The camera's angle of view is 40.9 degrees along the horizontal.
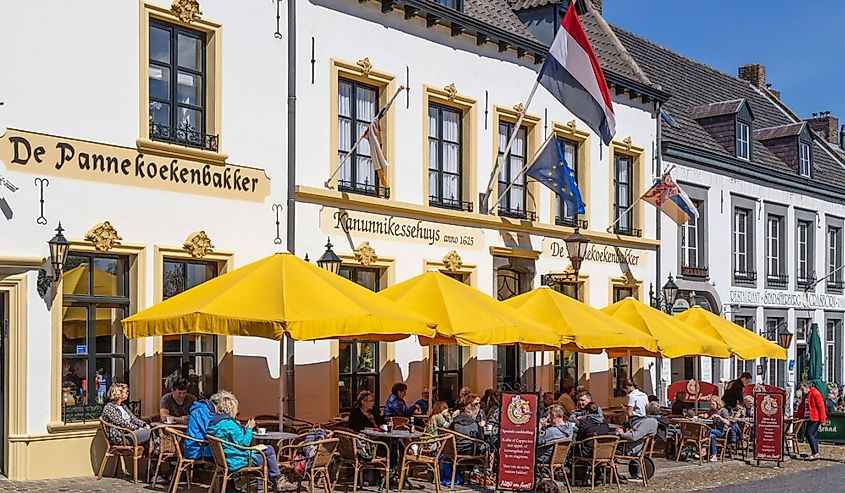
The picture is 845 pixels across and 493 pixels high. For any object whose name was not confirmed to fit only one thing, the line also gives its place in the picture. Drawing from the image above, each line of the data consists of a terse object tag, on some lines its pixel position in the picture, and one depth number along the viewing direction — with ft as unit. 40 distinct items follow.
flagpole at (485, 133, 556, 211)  66.74
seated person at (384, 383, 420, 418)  51.96
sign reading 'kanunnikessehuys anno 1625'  56.24
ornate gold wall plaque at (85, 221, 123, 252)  45.16
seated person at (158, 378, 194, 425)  46.03
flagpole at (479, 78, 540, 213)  64.59
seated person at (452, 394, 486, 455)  48.03
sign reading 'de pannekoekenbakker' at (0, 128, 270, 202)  43.11
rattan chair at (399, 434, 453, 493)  44.91
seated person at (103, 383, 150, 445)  43.42
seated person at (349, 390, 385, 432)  47.47
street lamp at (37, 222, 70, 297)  43.29
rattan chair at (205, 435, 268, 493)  38.06
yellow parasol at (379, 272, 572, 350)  47.96
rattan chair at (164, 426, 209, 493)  39.70
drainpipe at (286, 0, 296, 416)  53.42
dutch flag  62.39
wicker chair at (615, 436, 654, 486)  50.87
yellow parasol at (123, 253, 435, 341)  39.99
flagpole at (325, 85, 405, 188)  55.72
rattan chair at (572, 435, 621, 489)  48.91
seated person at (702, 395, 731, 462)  61.57
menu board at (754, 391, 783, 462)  61.31
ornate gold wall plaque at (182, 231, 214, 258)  48.94
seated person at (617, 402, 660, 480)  51.60
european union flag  66.69
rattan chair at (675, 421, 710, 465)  60.08
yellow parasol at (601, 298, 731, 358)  60.39
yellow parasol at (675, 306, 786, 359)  67.62
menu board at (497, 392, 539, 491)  45.09
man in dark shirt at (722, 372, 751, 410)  71.68
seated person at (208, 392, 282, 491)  38.34
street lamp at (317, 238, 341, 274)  53.83
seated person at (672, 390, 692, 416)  64.13
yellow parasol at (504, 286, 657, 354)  53.93
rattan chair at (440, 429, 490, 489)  47.01
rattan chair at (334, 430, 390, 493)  43.98
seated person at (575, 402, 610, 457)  49.67
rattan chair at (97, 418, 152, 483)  43.16
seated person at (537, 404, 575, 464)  46.73
